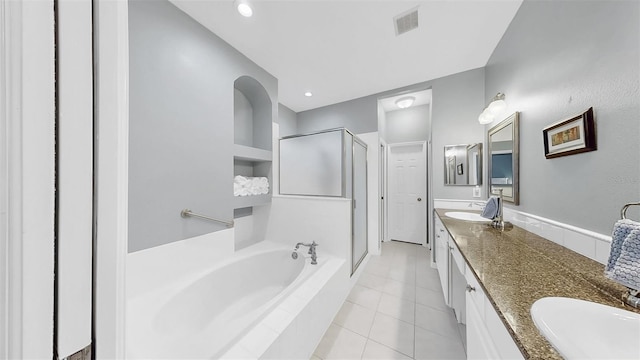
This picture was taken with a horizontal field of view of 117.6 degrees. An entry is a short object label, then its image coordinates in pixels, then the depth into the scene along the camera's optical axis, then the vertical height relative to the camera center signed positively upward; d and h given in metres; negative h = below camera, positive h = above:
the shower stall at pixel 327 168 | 2.22 +0.15
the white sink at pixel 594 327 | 0.50 -0.39
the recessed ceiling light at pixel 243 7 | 1.47 +1.34
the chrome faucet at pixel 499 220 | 1.51 -0.31
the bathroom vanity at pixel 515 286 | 0.53 -0.38
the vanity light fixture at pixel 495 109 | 1.77 +0.68
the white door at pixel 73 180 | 0.31 +0.00
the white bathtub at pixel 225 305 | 1.07 -0.89
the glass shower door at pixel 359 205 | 2.38 -0.32
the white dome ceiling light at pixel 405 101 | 3.04 +1.29
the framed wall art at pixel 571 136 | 0.94 +0.24
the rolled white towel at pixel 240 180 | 2.06 +0.01
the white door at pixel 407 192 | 3.50 -0.21
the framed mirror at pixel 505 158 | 1.61 +0.22
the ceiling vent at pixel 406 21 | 1.57 +1.36
